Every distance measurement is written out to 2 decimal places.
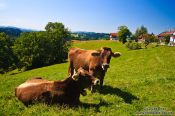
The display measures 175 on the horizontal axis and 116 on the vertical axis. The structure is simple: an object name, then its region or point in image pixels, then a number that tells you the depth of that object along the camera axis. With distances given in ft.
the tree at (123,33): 212.69
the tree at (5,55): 134.09
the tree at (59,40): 151.45
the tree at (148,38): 164.99
